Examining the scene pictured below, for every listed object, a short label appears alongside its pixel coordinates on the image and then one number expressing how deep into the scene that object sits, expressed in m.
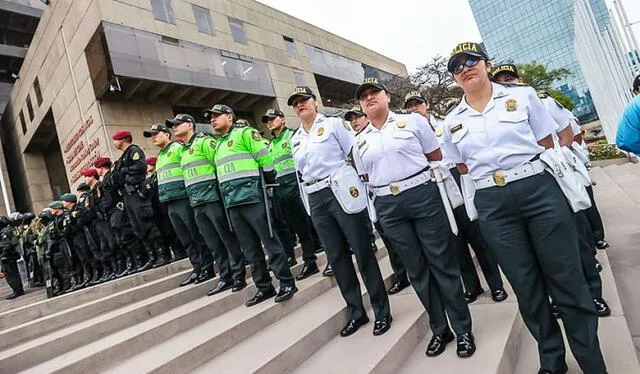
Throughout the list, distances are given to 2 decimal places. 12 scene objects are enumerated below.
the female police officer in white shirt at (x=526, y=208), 1.94
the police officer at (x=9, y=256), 7.29
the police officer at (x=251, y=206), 3.48
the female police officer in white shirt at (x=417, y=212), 2.47
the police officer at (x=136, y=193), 5.04
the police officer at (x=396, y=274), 3.79
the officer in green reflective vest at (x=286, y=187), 4.59
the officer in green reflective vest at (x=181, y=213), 4.34
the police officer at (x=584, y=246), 2.53
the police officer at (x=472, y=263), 3.29
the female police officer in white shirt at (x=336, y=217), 2.93
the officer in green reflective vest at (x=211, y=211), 3.87
